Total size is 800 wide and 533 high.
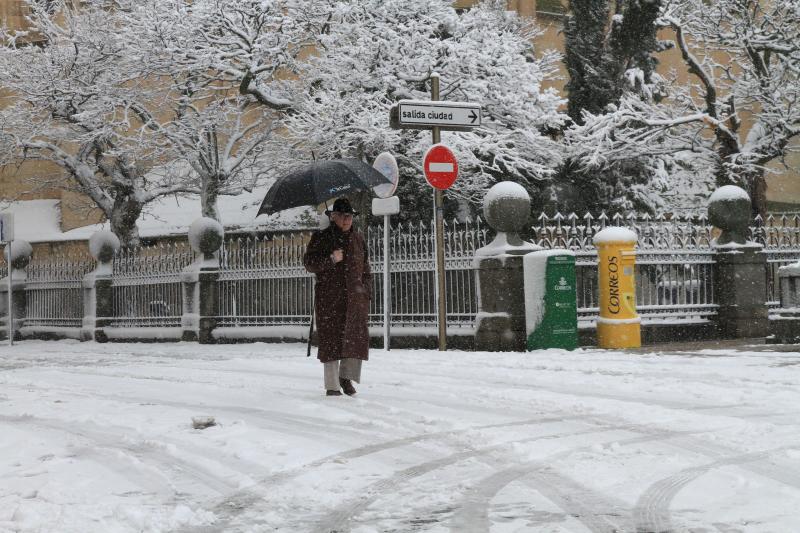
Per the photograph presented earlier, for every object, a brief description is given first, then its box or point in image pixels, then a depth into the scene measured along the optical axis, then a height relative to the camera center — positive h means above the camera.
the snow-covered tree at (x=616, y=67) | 27.81 +6.92
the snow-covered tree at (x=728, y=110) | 24.97 +5.14
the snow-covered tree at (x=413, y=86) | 19.98 +4.72
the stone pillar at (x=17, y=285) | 23.91 +0.69
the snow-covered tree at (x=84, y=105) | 24.03 +5.38
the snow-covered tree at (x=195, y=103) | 20.58 +5.40
